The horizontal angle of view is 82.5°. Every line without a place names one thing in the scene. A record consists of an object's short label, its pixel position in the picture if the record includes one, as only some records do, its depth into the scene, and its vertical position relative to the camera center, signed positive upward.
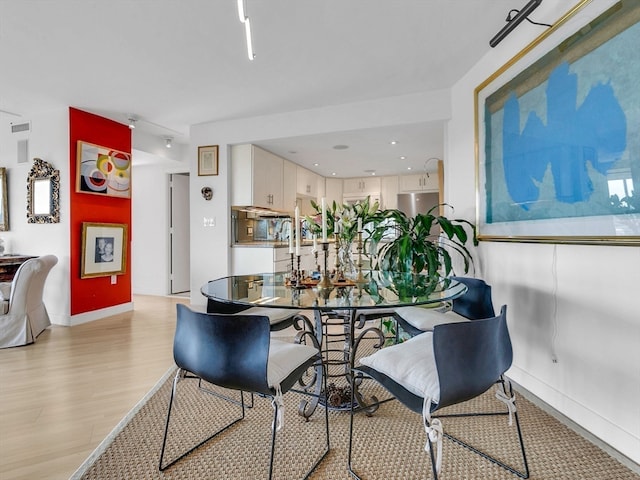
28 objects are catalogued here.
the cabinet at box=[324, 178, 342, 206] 7.21 +1.07
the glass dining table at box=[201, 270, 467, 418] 1.64 -0.26
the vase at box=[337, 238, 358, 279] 2.39 -0.07
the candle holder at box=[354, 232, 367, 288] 2.29 -0.20
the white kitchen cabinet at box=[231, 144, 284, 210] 4.45 +0.86
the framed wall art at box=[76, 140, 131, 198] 4.12 +0.91
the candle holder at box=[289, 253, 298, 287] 2.19 -0.22
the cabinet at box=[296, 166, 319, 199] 5.93 +1.03
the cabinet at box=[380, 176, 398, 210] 6.81 +0.94
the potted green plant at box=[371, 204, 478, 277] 2.88 -0.02
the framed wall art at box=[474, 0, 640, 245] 1.65 +0.58
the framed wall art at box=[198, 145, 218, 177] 4.52 +1.06
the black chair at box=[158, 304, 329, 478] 1.37 -0.43
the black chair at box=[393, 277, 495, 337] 2.16 -0.45
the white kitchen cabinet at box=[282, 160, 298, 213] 5.35 +0.89
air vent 4.31 +1.45
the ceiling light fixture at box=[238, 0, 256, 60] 1.73 +1.16
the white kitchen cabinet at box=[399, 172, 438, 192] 6.52 +1.08
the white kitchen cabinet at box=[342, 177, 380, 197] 6.98 +1.11
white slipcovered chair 3.34 -0.53
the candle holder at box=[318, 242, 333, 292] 2.13 -0.22
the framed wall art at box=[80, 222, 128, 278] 4.20 -0.03
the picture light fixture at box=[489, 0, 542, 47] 1.91 +1.22
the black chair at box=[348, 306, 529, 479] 1.28 -0.50
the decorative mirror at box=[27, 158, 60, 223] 4.11 +0.62
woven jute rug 1.57 -0.98
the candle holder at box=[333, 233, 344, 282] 2.26 -0.16
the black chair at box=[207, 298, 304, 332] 2.06 -0.44
